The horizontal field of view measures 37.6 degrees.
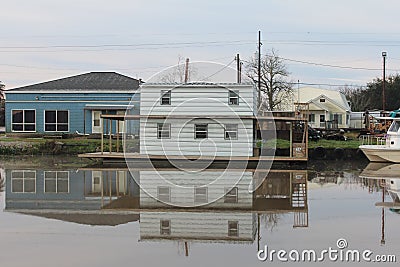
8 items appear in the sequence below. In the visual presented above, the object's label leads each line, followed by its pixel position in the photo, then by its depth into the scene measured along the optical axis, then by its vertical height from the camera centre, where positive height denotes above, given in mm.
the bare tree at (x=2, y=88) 71156 +5721
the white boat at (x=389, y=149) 28375 -638
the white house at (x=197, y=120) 26500 +683
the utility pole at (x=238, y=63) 39422 +4885
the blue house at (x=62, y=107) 35406 +1664
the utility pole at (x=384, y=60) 46103 +5924
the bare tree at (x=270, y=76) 46719 +4760
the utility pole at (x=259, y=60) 40625 +5216
